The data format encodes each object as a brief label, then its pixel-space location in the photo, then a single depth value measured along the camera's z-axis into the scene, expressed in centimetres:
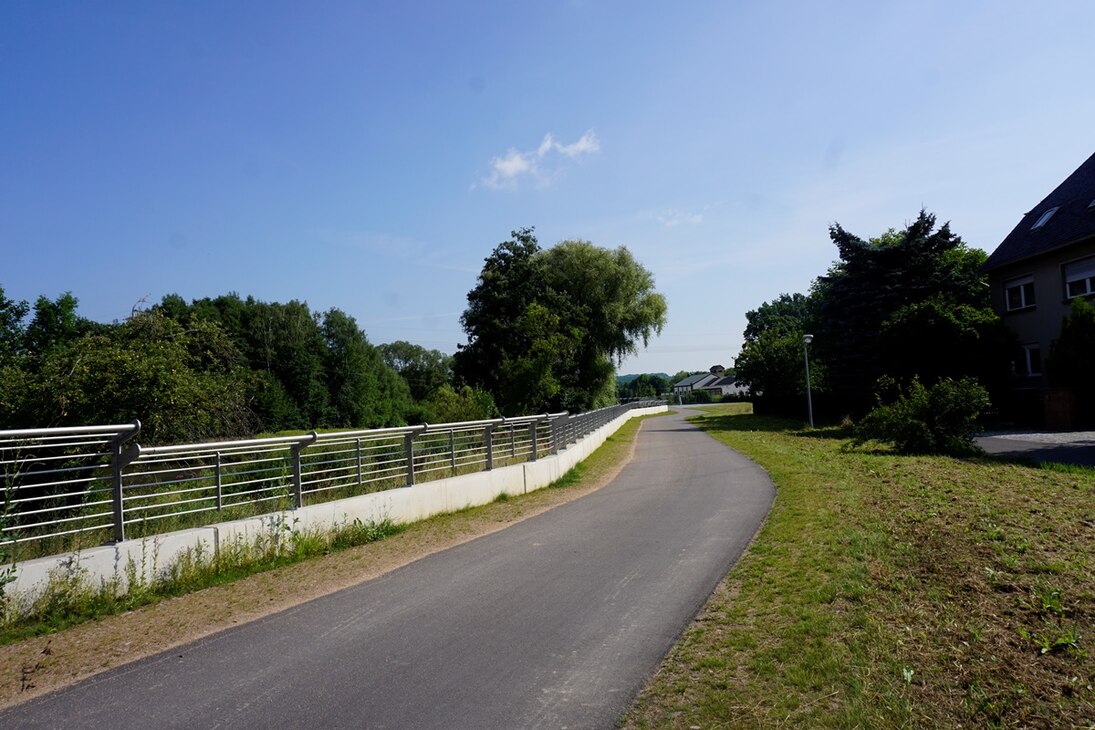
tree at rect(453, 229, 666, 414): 4278
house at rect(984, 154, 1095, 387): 3009
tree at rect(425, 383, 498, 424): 2747
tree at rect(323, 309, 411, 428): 8000
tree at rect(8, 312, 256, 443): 1559
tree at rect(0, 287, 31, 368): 4472
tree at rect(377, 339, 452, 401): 12912
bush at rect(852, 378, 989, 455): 1966
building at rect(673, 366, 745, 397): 14400
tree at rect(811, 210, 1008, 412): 3108
